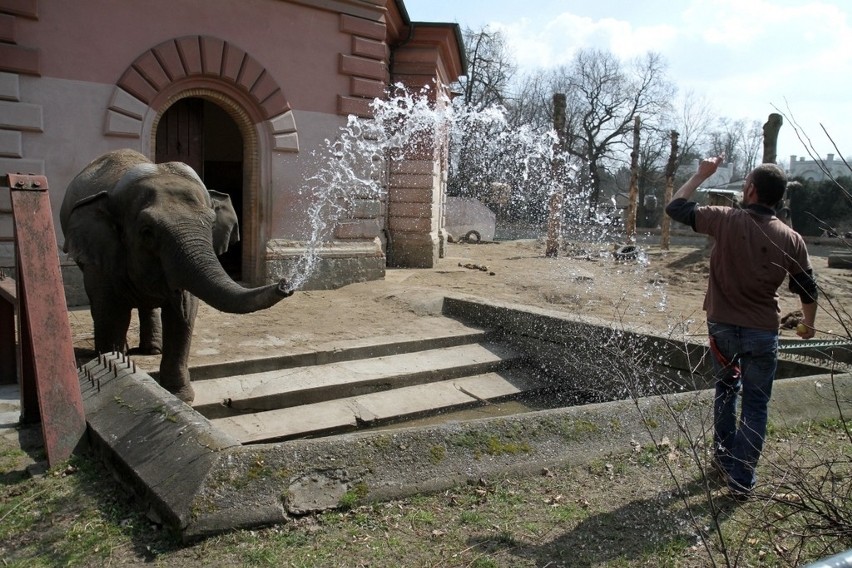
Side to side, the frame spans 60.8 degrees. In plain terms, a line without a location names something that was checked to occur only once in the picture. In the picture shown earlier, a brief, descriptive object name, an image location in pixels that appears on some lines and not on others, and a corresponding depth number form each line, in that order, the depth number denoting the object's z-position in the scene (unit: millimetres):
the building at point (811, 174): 32591
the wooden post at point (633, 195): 22672
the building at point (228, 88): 10016
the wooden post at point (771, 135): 18781
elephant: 5535
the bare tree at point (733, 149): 59625
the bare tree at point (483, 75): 41312
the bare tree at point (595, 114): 48531
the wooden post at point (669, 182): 24467
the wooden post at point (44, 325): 4426
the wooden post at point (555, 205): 20641
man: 4066
